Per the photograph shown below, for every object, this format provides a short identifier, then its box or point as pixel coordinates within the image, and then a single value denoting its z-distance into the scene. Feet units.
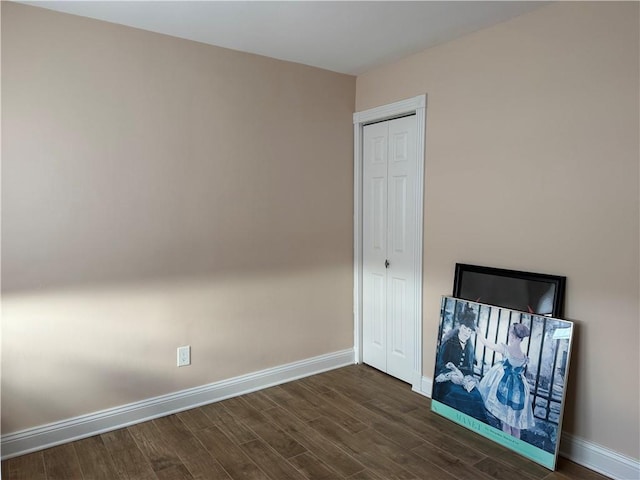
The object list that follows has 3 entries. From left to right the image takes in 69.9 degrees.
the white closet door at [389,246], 11.10
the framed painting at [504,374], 7.80
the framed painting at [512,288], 8.16
